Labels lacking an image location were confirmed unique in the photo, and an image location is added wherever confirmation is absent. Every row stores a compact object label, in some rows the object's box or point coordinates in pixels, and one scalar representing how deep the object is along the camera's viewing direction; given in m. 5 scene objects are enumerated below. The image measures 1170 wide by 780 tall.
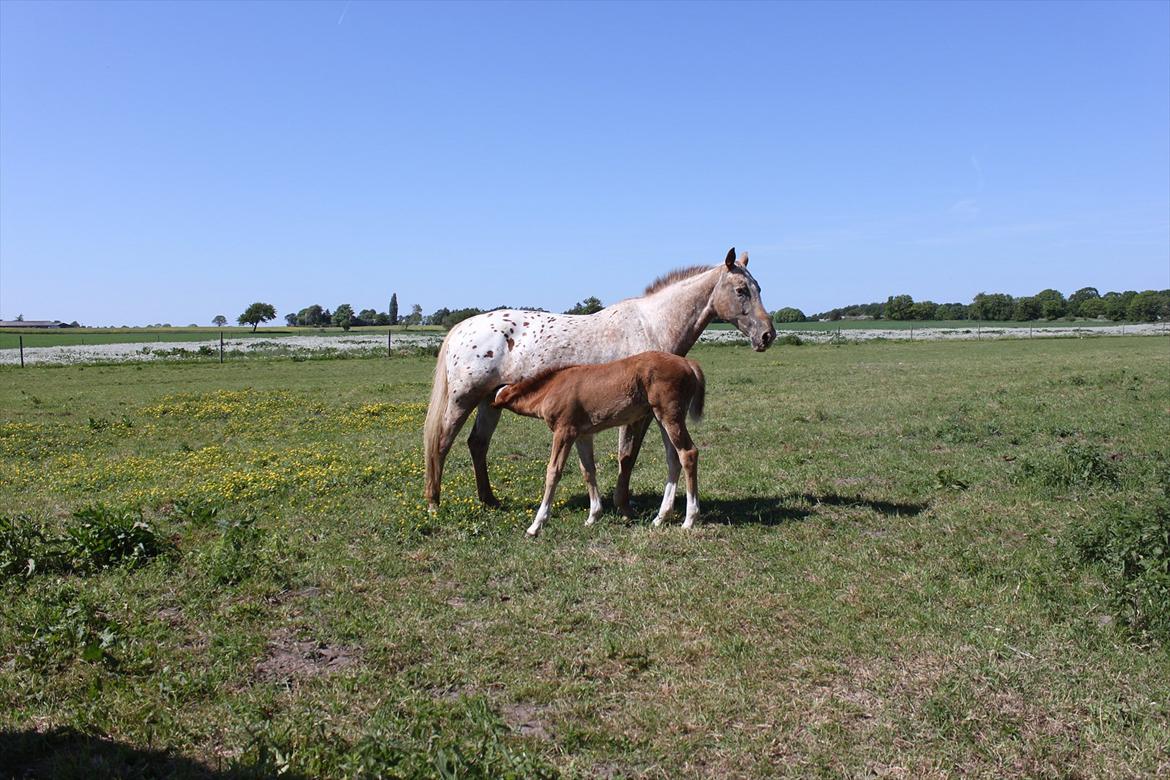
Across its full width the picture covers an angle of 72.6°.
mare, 8.54
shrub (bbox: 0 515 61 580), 6.30
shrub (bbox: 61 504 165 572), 6.51
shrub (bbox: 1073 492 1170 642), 4.94
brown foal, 7.72
